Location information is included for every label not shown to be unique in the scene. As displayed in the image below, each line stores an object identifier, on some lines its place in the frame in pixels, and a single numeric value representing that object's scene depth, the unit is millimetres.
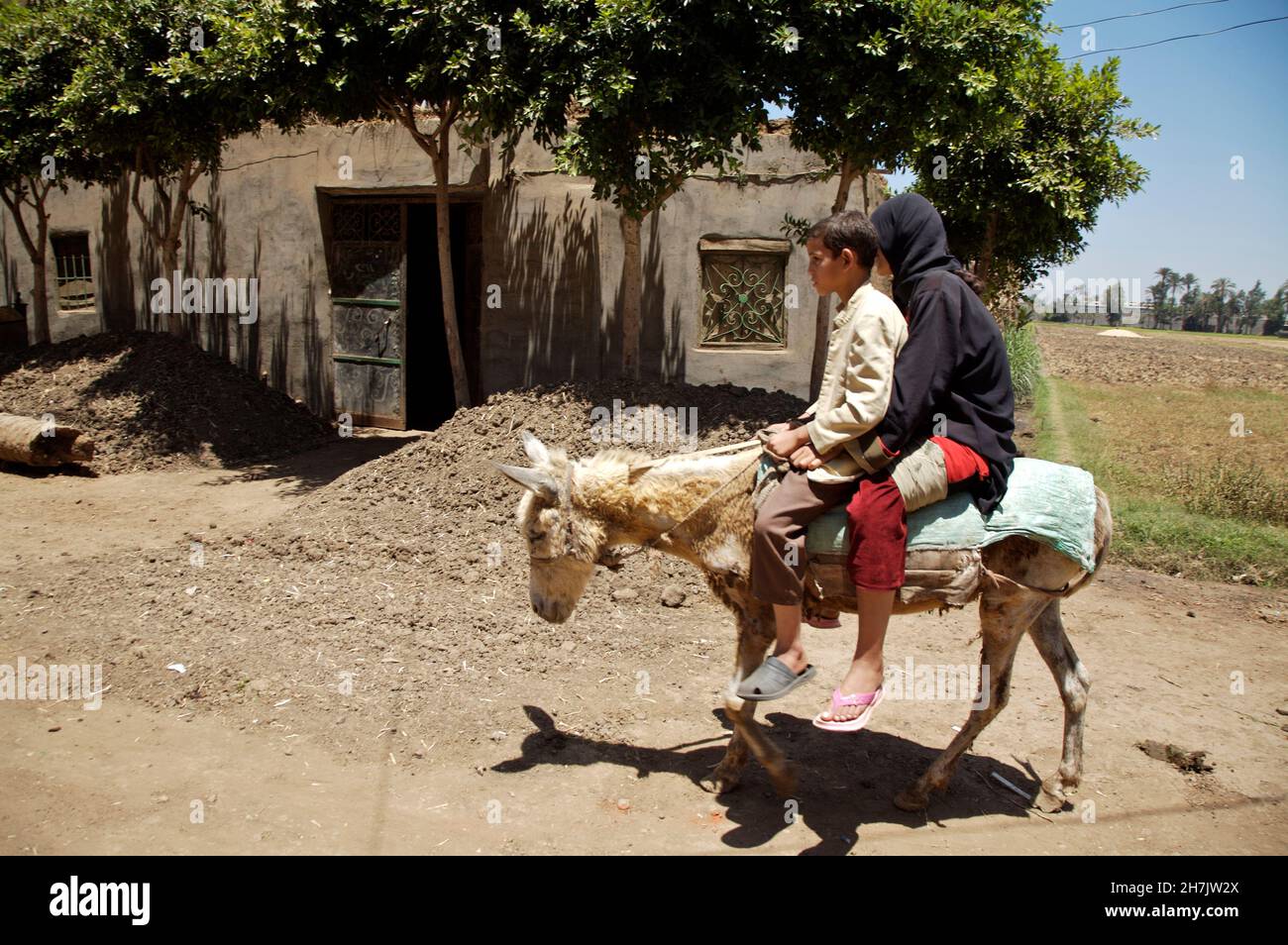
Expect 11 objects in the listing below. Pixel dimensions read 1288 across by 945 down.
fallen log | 9656
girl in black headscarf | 3518
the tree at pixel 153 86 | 9438
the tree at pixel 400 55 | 8195
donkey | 3955
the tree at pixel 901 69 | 7426
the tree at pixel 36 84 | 11062
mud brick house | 10102
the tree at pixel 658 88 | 7543
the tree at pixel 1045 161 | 9250
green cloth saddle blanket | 3768
